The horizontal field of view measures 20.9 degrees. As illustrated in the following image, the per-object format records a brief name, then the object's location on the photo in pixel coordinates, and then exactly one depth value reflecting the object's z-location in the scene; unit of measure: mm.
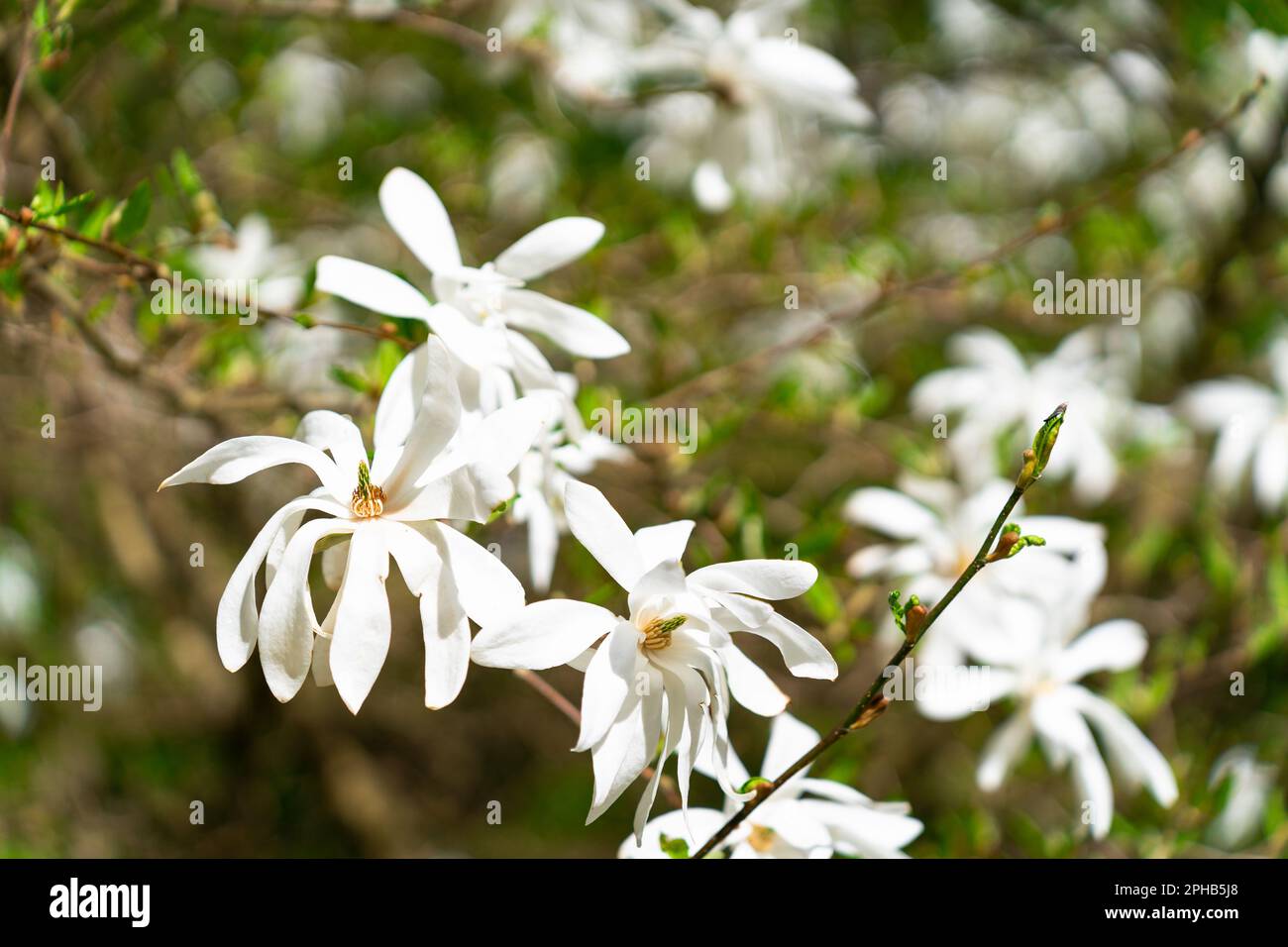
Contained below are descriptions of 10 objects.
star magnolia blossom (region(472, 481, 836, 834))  886
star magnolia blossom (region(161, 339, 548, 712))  890
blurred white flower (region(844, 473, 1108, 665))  1093
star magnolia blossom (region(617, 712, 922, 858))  956
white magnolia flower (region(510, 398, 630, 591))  960
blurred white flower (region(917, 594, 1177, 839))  1060
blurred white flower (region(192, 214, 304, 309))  1290
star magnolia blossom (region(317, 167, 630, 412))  948
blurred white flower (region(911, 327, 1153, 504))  1357
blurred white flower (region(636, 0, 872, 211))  1185
